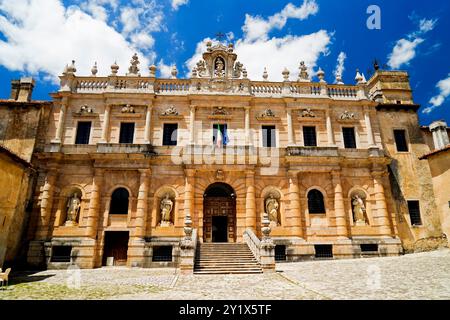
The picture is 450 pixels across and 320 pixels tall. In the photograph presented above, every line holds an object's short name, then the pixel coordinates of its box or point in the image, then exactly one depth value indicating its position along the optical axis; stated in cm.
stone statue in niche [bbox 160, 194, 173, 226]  1977
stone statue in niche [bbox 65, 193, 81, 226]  1947
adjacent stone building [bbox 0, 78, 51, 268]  1452
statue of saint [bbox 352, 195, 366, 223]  2045
